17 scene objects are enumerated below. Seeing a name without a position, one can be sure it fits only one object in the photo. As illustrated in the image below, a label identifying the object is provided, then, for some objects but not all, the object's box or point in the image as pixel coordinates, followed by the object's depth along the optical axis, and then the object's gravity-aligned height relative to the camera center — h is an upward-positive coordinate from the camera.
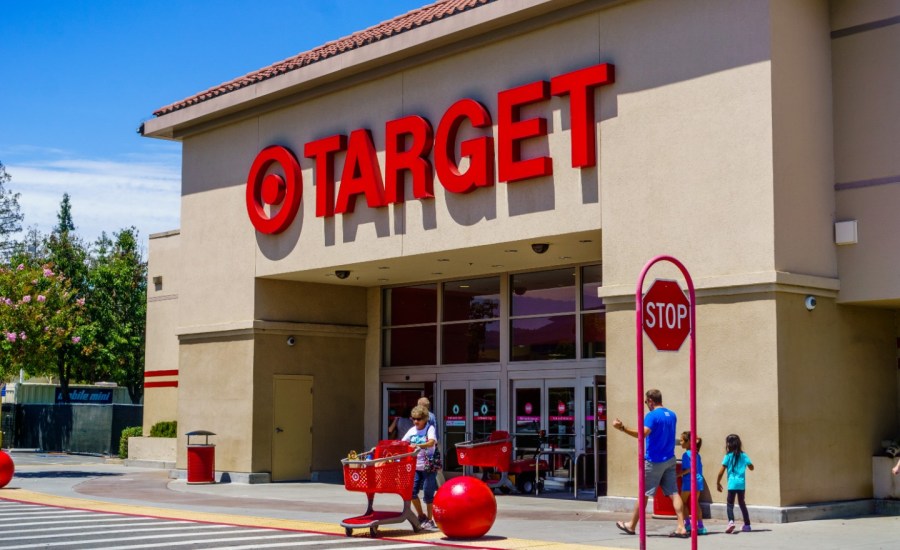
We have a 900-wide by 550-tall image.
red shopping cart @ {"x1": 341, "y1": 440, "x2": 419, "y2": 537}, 15.05 -1.05
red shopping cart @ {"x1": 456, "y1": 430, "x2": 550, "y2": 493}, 21.25 -1.24
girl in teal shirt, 16.00 -1.00
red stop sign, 10.42 +0.75
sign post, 10.39 +0.69
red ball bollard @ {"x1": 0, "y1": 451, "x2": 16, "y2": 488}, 23.89 -1.55
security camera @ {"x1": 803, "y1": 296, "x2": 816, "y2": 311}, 17.62 +1.44
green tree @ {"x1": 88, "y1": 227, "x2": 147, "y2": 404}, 60.59 +4.25
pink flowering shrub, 28.12 +1.87
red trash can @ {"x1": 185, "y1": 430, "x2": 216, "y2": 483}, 26.08 -1.54
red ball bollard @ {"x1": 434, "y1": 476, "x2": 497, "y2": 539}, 14.62 -1.44
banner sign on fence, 56.91 -0.05
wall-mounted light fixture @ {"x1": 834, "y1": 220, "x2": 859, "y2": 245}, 18.16 +2.60
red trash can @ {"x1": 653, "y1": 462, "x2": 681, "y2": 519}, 17.55 -1.69
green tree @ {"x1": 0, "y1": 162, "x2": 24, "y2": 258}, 66.25 +10.08
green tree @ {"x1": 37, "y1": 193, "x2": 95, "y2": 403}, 58.12 +6.53
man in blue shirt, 14.94 -0.71
